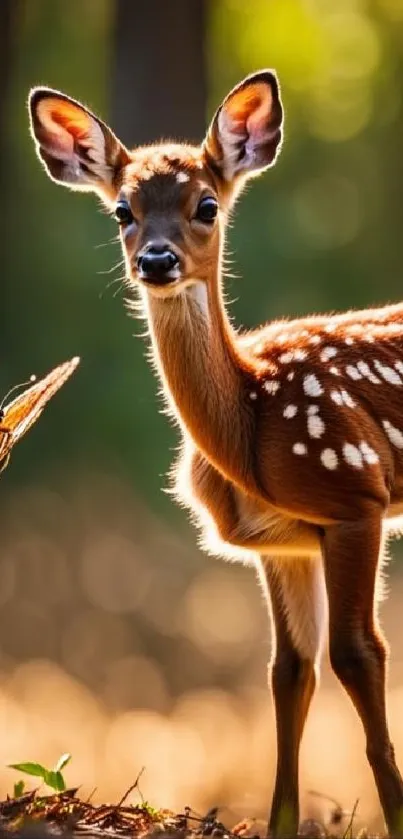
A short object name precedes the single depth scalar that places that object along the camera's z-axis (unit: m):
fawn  17.25
